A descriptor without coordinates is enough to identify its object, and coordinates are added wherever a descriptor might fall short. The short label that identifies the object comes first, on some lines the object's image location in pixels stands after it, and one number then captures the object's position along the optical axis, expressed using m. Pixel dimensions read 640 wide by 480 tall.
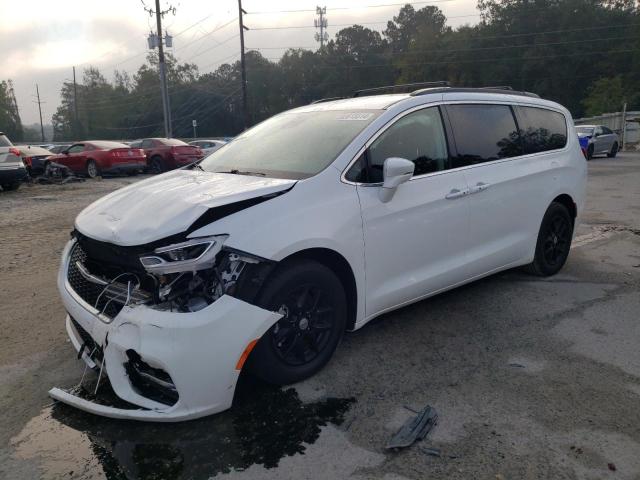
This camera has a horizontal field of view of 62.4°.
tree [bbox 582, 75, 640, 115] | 49.47
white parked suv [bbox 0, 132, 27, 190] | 13.56
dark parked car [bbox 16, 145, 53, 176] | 19.03
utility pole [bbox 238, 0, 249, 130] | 36.66
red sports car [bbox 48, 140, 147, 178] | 18.61
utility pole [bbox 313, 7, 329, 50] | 78.64
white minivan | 2.83
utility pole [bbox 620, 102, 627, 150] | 33.59
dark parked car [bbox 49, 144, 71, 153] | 27.38
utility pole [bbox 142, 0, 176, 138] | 31.02
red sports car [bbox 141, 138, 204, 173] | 20.25
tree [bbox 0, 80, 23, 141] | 88.26
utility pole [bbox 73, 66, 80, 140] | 75.54
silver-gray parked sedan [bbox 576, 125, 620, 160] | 23.73
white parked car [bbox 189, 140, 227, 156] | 25.71
